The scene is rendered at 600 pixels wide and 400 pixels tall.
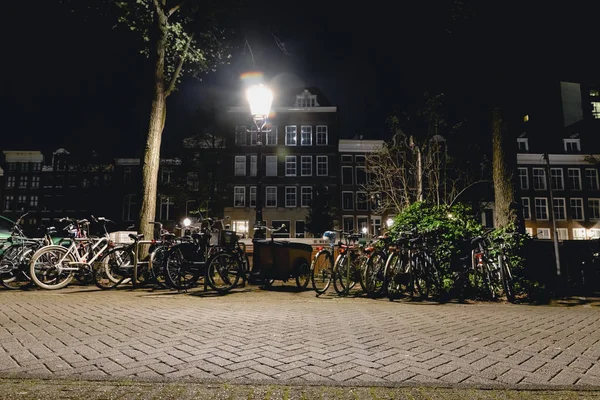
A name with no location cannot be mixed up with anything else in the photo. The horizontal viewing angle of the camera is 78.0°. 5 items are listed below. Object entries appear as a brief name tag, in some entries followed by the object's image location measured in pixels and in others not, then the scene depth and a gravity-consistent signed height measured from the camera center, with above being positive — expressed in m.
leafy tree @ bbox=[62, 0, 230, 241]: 9.22 +6.67
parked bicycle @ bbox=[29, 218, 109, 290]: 6.91 -0.21
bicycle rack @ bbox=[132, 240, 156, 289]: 7.26 -0.27
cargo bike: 7.72 -0.27
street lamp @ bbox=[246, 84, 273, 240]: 9.16 +3.57
